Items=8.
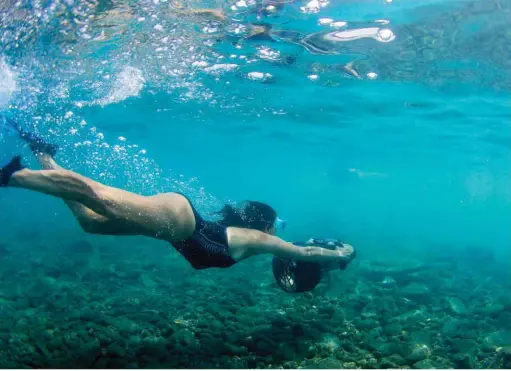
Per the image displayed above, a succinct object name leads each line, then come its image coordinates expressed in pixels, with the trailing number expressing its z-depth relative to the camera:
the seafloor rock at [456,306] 8.18
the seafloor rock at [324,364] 5.08
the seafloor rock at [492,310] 7.95
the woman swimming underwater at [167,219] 3.97
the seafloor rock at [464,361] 5.32
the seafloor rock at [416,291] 9.23
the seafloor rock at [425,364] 5.13
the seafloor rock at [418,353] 5.33
